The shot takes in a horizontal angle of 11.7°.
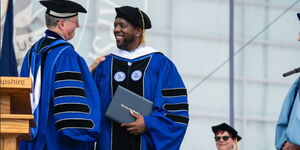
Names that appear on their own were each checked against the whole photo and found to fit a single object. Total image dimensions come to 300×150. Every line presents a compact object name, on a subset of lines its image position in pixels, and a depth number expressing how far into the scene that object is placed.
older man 8.28
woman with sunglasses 14.12
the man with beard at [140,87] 8.94
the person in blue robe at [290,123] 8.49
